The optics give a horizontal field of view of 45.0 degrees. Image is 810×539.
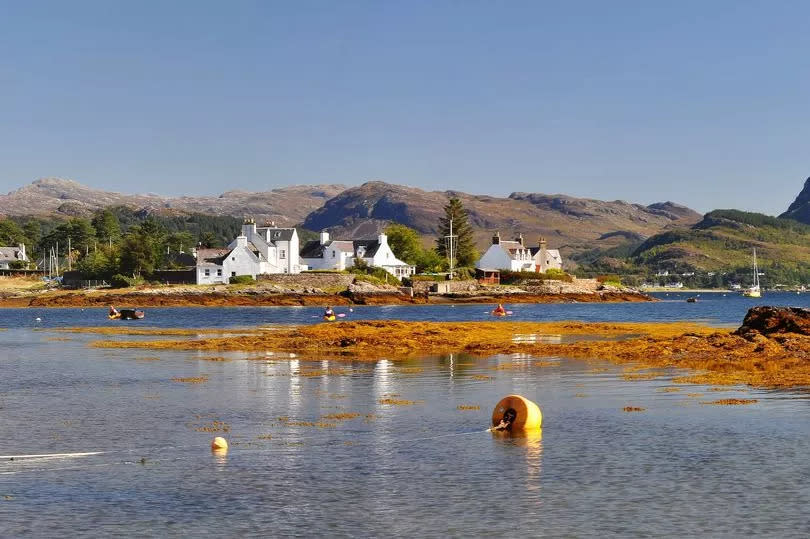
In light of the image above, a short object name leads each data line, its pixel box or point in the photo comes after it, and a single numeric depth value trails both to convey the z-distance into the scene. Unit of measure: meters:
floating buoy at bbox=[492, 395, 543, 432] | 30.88
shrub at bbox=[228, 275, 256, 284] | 170.88
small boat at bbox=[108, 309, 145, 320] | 118.26
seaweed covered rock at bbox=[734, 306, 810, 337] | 59.56
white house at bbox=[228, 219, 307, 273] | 183.00
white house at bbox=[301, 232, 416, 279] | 196.62
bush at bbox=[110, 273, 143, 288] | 176.25
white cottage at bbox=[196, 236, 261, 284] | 174.88
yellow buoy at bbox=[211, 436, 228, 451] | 27.84
